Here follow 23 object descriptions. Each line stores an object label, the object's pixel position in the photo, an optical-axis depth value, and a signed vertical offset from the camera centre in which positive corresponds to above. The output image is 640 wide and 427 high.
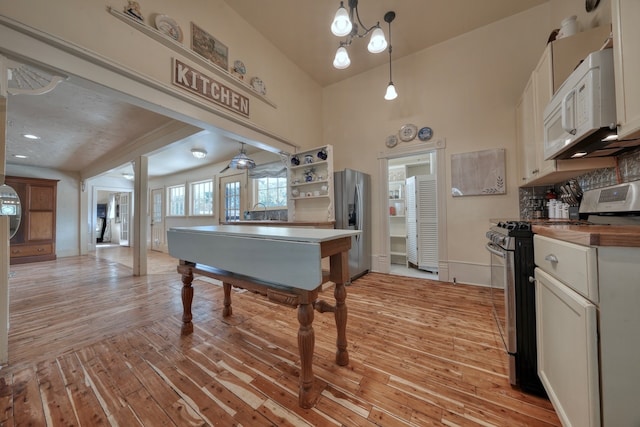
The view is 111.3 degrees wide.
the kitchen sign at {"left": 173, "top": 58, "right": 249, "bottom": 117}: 2.01 +1.32
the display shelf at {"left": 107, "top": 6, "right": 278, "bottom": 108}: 1.69 +1.55
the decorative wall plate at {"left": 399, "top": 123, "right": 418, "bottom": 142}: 3.31 +1.27
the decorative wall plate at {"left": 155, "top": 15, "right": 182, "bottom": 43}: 1.87 +1.68
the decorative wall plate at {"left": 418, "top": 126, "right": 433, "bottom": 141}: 3.21 +1.20
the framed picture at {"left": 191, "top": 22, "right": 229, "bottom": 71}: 2.16 +1.78
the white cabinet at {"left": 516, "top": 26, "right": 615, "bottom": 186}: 1.63 +1.03
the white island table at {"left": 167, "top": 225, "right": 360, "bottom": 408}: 1.15 -0.32
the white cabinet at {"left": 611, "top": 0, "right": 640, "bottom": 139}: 0.99 +0.70
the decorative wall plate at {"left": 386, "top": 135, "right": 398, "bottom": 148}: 3.45 +1.18
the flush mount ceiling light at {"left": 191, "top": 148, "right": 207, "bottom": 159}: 4.06 +1.23
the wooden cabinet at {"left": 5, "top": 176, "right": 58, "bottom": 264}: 4.95 -0.07
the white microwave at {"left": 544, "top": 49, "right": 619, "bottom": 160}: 1.13 +0.59
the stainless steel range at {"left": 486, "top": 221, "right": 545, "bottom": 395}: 1.16 -0.51
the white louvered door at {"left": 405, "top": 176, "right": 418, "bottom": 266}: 3.91 -0.11
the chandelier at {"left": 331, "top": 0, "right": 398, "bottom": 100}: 1.69 +1.55
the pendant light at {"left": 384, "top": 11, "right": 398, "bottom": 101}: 2.67 +1.63
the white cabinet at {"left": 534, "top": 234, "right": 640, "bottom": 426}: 0.67 -0.40
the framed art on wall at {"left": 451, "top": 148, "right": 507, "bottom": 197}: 2.76 +0.55
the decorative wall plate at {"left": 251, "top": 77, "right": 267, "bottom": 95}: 2.79 +1.71
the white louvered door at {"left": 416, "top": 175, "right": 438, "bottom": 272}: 3.71 -0.12
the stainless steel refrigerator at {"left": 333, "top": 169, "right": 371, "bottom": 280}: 3.20 +0.09
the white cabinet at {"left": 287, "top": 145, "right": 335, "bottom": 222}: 3.30 +0.50
